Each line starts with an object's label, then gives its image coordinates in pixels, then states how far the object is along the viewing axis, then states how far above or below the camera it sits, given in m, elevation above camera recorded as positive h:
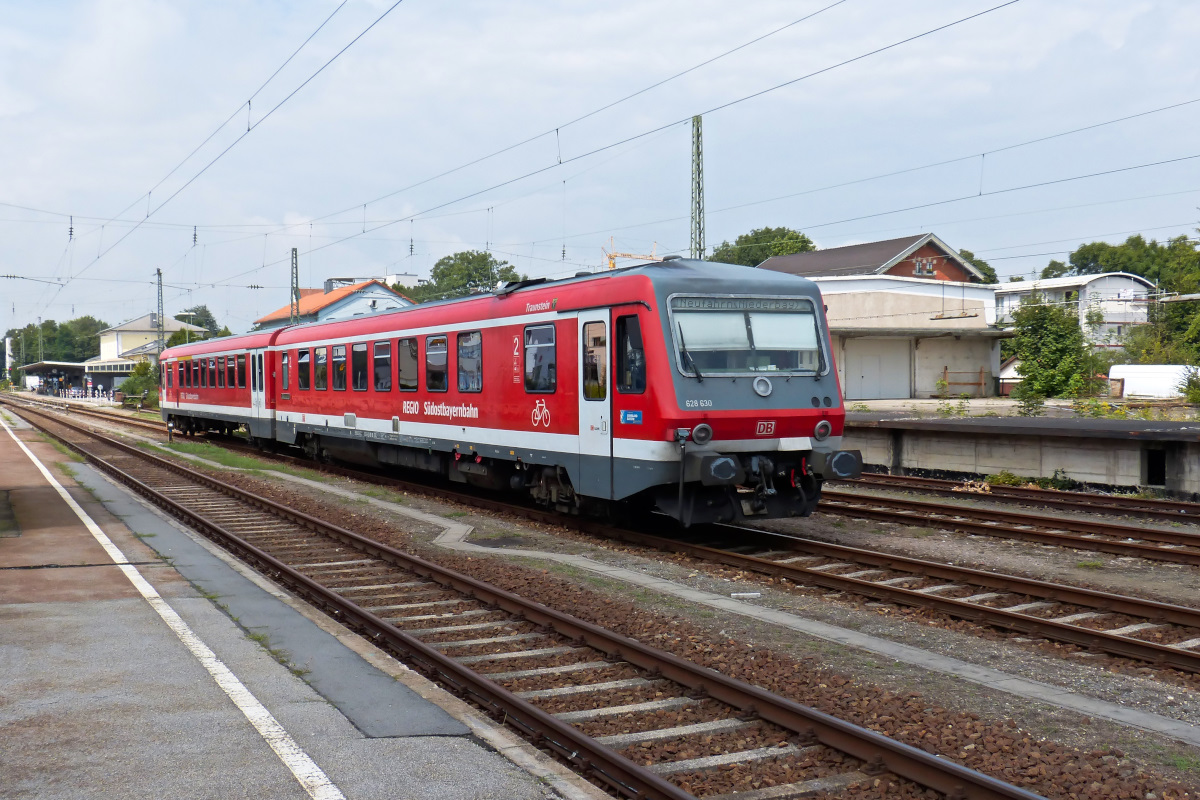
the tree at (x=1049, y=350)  41.81 +0.87
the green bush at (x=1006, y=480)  17.78 -2.00
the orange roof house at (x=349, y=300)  74.80 +6.70
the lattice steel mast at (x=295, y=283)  39.51 +4.18
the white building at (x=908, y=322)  44.59 +2.55
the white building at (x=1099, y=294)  72.19 +5.98
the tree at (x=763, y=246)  86.50 +11.67
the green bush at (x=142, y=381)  61.25 +0.46
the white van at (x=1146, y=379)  43.38 -0.55
